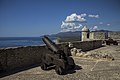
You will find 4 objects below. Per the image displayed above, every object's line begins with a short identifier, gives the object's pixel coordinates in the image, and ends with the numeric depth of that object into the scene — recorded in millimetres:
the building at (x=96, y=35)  12585
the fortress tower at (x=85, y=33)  13235
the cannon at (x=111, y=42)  11392
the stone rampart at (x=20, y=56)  3998
